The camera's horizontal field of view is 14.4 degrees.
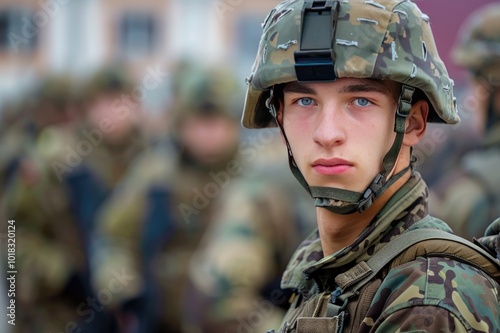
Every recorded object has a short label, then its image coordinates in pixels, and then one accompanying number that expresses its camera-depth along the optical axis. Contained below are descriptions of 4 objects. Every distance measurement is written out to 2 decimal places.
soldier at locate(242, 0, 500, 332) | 4.30
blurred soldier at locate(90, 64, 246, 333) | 12.76
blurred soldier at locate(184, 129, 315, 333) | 10.89
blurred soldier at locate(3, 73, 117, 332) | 14.57
